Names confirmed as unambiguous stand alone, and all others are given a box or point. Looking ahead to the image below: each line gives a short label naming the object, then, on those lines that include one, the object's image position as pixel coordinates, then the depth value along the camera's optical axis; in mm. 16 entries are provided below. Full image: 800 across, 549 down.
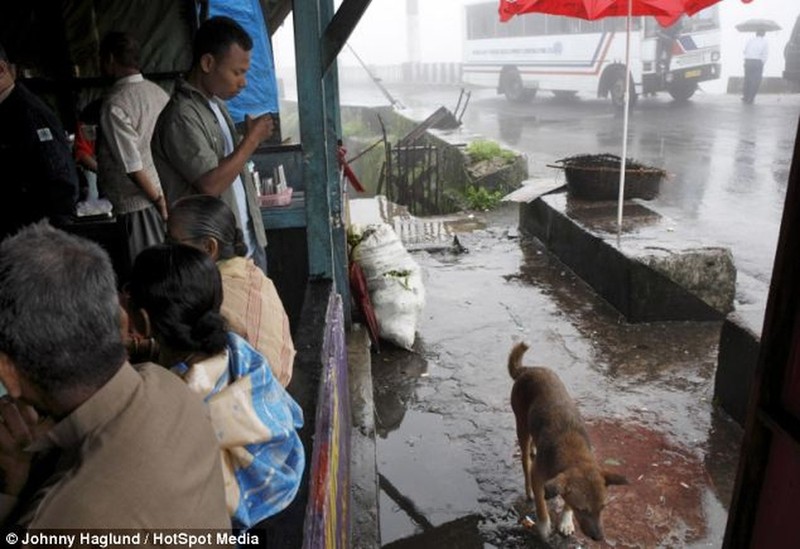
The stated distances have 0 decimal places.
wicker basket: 7617
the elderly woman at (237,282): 2201
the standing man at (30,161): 3264
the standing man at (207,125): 2973
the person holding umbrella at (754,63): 20500
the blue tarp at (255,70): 5734
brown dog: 3062
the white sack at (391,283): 5363
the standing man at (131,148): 3816
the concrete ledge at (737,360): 4230
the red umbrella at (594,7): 7199
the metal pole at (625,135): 6594
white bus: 20922
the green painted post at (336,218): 4441
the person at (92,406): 1129
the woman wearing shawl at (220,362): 1713
